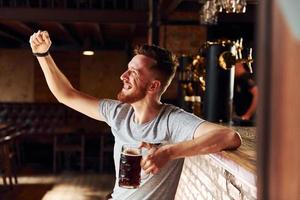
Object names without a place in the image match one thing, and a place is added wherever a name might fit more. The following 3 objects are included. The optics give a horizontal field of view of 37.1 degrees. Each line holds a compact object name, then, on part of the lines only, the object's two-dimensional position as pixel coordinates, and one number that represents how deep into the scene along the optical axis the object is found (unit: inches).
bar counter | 65.8
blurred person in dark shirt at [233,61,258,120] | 194.9
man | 62.8
